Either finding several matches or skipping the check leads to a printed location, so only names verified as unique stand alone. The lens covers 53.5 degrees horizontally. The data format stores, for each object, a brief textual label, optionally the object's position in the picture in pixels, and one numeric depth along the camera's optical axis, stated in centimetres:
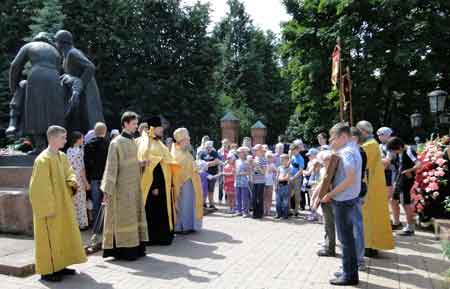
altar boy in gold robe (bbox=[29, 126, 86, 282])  511
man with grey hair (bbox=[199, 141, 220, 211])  1130
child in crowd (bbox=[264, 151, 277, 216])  1036
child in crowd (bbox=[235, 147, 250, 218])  1024
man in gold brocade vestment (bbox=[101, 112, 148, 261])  614
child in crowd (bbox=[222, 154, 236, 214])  1103
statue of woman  806
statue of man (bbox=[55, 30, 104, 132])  867
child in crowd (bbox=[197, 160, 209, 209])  1102
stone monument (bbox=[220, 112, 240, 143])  2408
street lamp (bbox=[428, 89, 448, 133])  1413
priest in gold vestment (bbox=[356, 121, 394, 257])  632
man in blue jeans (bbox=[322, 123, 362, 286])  491
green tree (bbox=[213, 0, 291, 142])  4562
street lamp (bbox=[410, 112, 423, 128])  1873
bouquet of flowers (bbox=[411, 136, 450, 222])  805
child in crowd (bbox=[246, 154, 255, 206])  1012
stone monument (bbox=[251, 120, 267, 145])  2512
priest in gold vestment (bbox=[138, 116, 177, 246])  717
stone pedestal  705
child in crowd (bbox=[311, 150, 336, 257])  640
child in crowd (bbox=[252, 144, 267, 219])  998
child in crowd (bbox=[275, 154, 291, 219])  988
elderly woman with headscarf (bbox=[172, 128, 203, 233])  826
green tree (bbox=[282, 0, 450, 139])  2016
